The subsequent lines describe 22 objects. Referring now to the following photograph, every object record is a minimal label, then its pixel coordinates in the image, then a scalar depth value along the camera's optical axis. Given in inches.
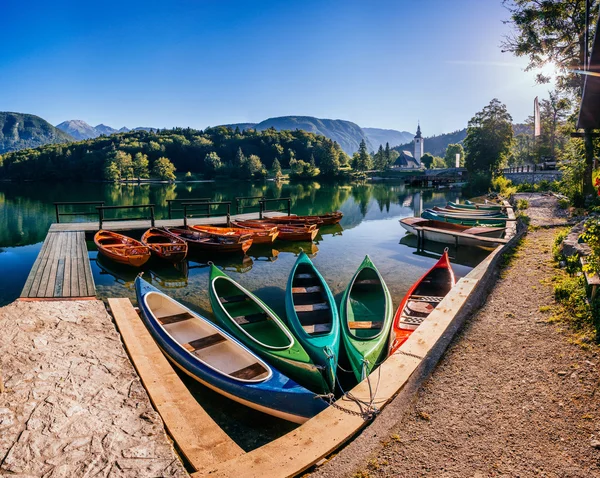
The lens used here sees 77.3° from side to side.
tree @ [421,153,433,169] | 5369.1
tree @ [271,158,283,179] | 4161.4
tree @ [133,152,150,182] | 4023.1
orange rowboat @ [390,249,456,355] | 289.4
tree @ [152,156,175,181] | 3949.8
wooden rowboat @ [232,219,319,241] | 776.9
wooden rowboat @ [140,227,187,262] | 594.5
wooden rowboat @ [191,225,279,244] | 738.8
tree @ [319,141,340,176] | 3924.7
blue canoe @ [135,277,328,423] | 202.1
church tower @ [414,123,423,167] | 6584.6
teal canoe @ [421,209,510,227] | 792.6
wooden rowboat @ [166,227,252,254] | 650.2
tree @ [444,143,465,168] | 4867.4
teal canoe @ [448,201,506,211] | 972.6
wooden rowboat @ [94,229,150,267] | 561.6
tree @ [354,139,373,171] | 4151.1
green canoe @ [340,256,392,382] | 248.3
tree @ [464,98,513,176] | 2052.2
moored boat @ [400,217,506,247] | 661.3
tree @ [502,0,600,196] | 747.4
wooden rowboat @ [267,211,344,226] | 923.7
